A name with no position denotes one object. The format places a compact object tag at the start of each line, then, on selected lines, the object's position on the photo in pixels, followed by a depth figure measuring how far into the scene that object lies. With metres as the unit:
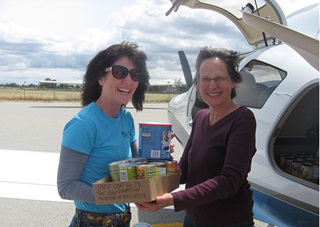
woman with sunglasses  1.89
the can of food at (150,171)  1.81
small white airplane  2.59
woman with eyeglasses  1.82
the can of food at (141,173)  1.82
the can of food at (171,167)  1.94
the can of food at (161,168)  1.88
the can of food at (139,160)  1.92
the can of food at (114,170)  1.86
